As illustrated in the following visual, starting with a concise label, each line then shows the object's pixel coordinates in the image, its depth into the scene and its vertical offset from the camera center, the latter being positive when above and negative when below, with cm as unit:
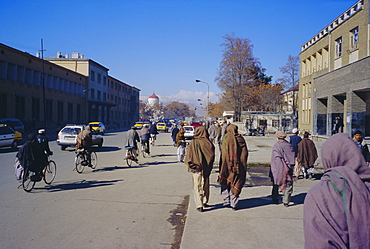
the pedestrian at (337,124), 2581 -8
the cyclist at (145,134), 1683 -69
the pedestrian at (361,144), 904 -57
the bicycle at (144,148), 1721 -143
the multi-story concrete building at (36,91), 3756 +372
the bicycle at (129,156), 1374 -149
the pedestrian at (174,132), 1875 -65
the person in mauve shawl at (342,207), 218 -55
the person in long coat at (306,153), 1077 -98
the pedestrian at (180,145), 1476 -109
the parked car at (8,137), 1926 -110
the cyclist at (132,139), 1370 -77
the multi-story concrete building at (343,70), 2202 +375
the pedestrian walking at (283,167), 696 -94
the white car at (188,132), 3238 -109
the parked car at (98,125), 3971 -66
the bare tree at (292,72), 6366 +952
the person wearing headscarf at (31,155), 859 -95
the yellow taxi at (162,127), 5164 -101
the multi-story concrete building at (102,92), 6450 +663
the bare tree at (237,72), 5472 +803
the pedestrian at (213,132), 2022 -65
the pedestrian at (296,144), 1091 -72
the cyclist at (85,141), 1224 -79
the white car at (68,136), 1986 -99
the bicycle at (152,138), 2332 -127
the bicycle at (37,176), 863 -154
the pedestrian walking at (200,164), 675 -87
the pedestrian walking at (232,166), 667 -89
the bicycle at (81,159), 1201 -144
